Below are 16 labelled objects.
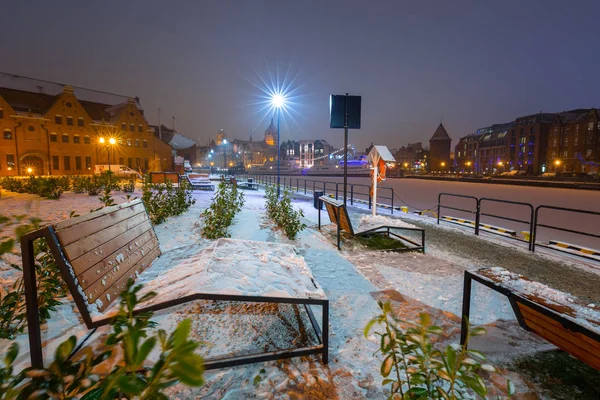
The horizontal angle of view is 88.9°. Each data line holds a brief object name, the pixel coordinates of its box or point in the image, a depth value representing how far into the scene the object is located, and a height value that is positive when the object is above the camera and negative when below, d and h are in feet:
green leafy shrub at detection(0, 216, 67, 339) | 8.14 -3.71
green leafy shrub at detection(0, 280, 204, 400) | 2.21 -1.64
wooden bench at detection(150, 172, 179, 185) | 68.07 -0.93
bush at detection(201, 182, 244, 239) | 21.34 -3.54
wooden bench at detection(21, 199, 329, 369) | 7.11 -3.07
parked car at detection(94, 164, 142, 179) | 99.10 +0.16
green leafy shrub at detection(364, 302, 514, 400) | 3.43 -2.37
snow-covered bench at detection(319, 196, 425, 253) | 20.44 -3.52
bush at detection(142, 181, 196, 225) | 25.84 -2.90
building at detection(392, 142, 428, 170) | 435.53 +26.60
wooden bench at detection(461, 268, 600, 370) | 6.83 -3.40
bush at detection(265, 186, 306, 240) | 23.86 -3.81
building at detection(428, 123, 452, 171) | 352.28 +27.43
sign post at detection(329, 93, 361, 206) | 30.53 +6.17
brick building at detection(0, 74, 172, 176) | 115.24 +17.43
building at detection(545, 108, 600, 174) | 214.07 +23.66
